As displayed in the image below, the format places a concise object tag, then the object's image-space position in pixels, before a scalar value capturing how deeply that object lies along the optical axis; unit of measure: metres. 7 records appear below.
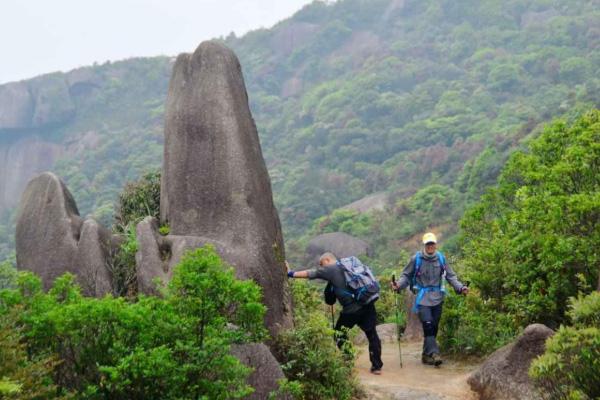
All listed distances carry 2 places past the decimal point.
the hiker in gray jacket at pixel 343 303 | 8.09
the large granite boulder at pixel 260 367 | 6.10
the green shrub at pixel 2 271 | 15.06
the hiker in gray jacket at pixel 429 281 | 8.85
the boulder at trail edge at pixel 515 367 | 7.09
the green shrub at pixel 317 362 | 6.91
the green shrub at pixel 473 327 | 8.88
